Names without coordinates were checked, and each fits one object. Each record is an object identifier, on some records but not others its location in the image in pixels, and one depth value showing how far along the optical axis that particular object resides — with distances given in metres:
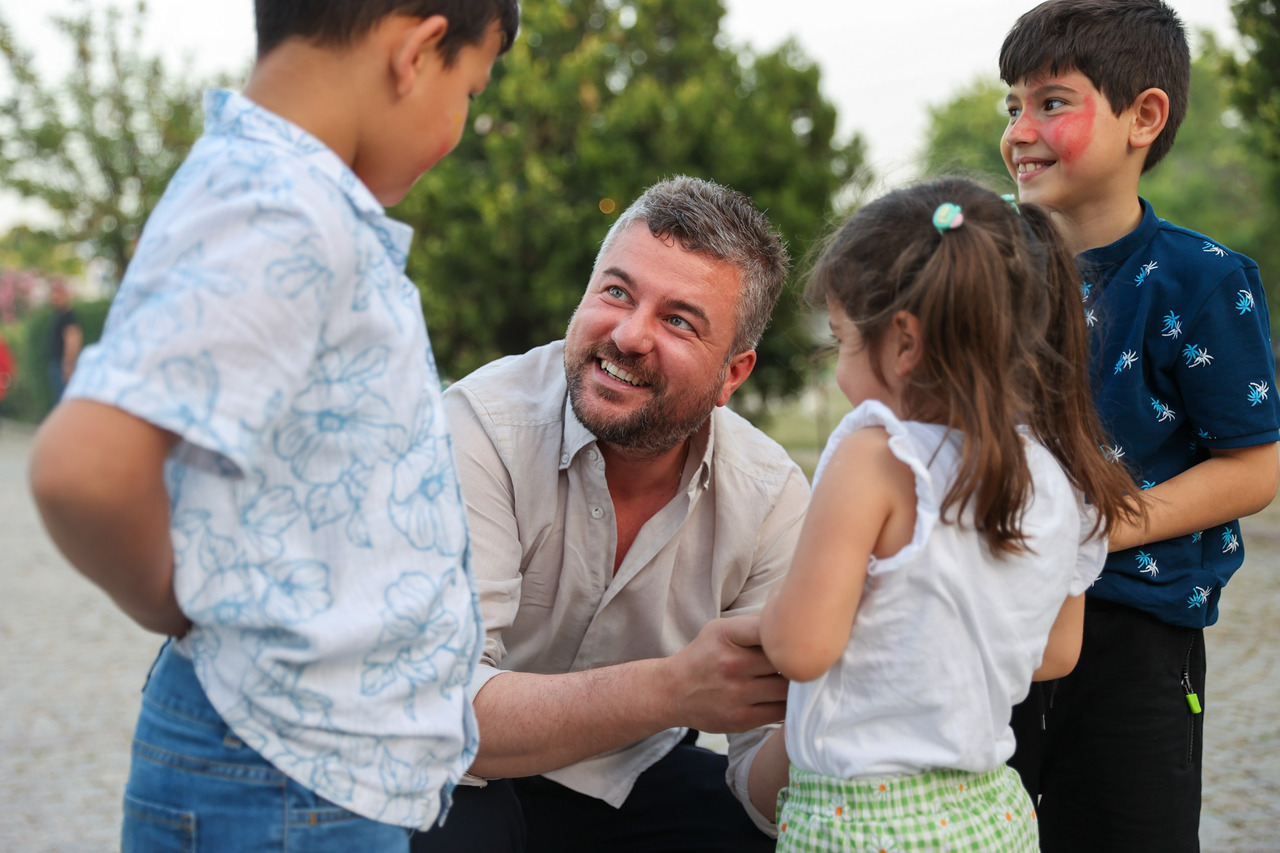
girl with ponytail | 1.45
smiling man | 2.36
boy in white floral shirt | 1.15
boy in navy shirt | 1.98
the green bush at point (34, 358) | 18.67
